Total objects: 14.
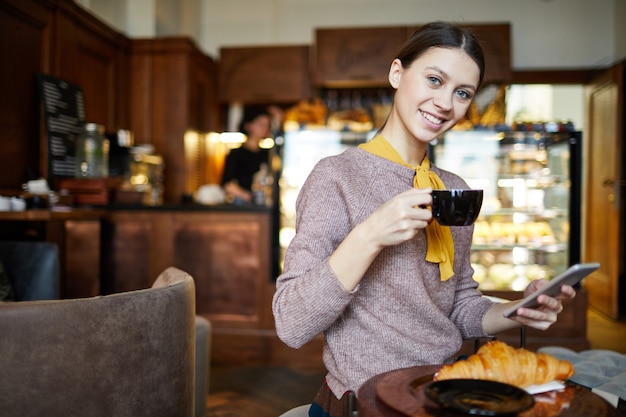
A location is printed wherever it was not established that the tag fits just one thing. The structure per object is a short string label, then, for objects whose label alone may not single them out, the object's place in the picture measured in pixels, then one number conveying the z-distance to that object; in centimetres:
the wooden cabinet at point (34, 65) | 369
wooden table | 77
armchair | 100
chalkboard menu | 395
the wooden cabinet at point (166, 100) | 550
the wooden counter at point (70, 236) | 294
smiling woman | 106
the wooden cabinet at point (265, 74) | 604
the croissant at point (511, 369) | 89
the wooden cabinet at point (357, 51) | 568
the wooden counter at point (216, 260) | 382
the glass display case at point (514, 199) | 391
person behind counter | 573
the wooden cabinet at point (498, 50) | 552
